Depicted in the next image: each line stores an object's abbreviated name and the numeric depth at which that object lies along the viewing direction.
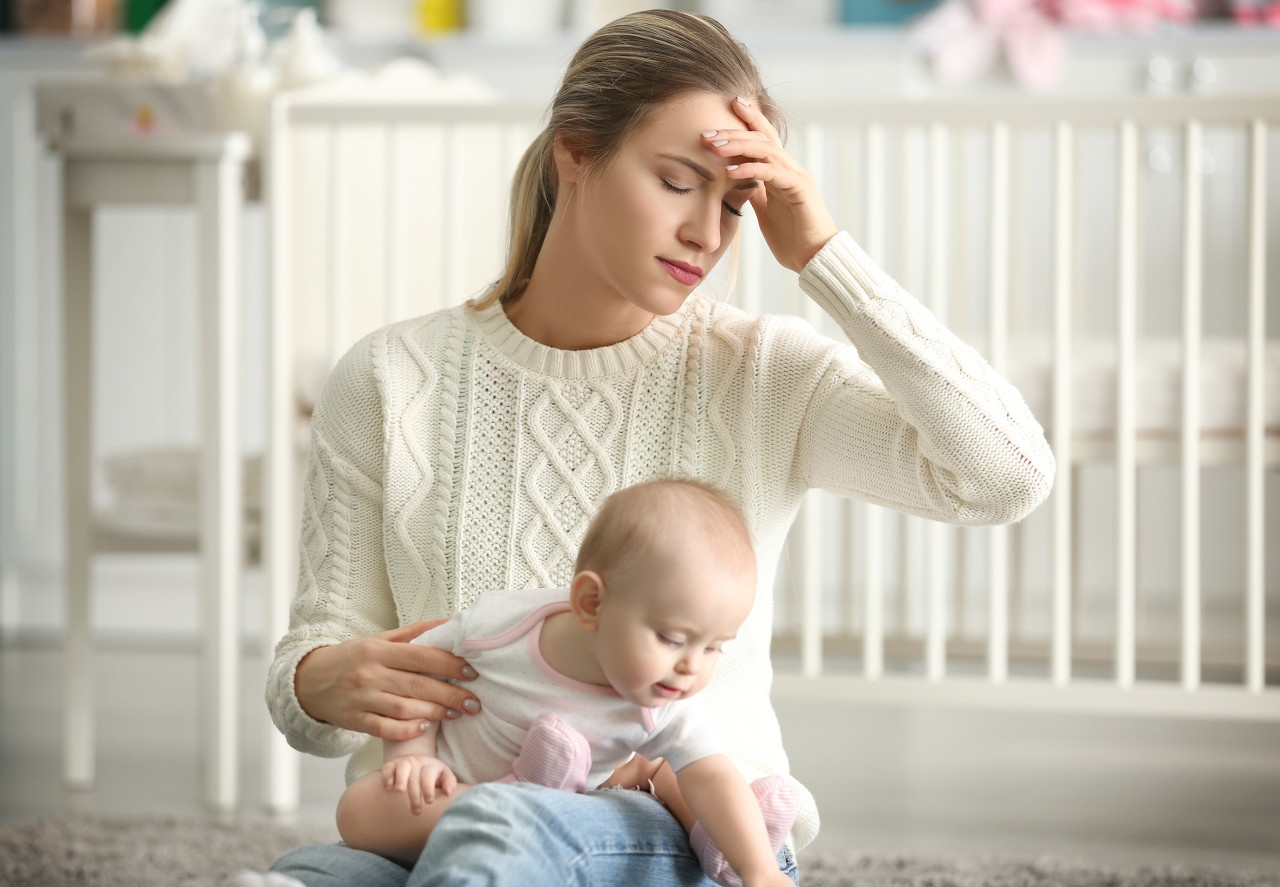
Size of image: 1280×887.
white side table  3.59
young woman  2.70
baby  2.55
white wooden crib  3.40
